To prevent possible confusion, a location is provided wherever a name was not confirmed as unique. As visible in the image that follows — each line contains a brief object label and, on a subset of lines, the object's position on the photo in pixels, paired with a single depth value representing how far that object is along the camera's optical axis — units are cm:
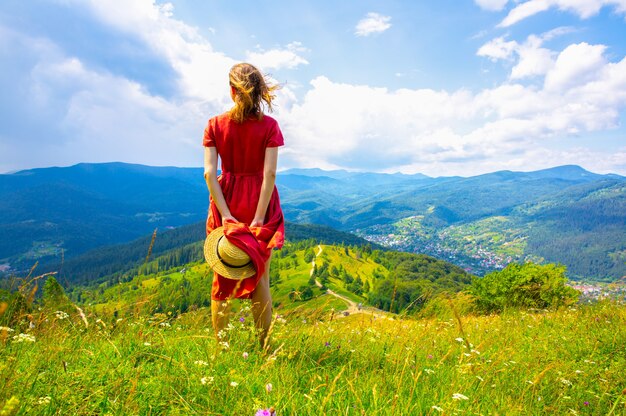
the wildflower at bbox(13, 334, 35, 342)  263
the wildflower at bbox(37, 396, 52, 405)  185
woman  407
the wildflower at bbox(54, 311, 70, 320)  401
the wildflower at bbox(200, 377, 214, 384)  213
